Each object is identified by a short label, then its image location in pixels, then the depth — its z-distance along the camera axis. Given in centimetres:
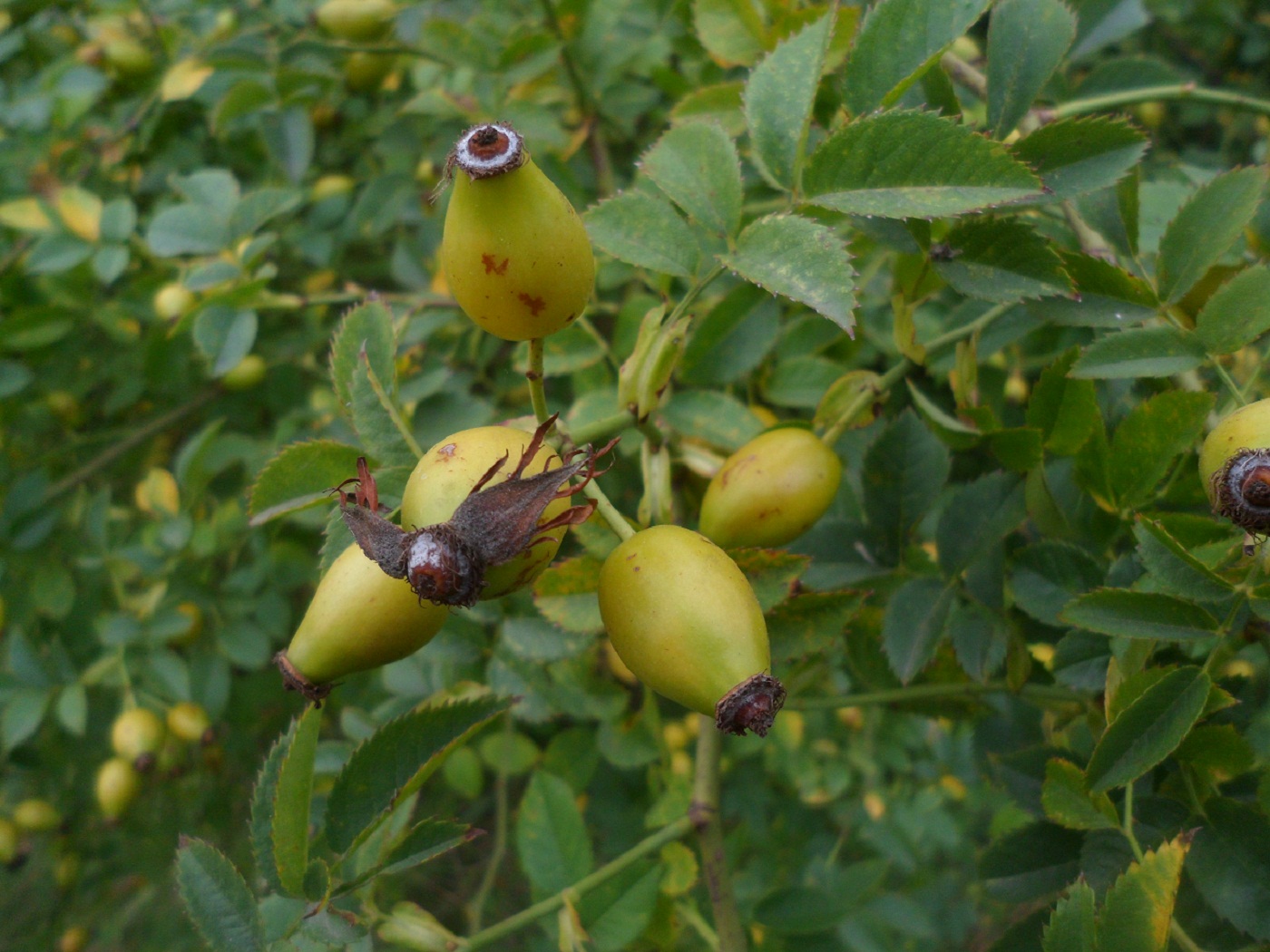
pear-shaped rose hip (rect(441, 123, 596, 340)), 11
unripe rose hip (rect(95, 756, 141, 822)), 25
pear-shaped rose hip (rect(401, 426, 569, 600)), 10
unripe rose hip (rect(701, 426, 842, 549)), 13
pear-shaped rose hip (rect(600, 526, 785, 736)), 11
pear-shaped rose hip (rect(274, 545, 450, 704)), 11
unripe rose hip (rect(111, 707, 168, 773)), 24
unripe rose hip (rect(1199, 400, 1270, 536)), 10
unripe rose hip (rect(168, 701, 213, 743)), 25
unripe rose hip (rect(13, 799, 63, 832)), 29
